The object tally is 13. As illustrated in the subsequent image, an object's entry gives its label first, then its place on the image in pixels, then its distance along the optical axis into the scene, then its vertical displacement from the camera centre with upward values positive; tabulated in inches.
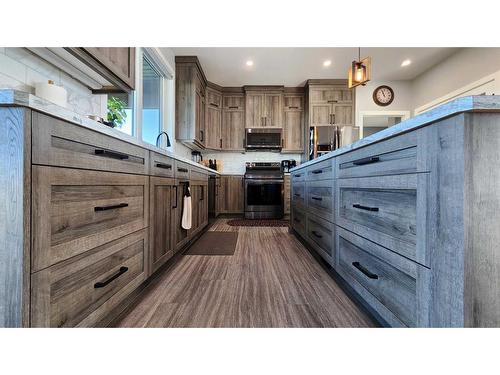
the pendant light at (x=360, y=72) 98.6 +52.0
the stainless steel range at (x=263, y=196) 169.9 -6.1
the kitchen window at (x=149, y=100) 88.4 +43.5
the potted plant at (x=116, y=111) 82.0 +28.9
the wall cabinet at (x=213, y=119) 175.8 +55.0
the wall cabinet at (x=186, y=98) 143.4 +57.2
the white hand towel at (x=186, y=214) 79.3 -9.6
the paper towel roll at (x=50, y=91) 48.8 +20.9
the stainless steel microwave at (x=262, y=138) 184.9 +41.0
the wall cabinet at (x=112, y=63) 45.1 +28.0
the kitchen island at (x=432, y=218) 23.6 -3.7
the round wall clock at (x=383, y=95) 182.9 +76.3
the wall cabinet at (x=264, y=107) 185.6 +67.0
